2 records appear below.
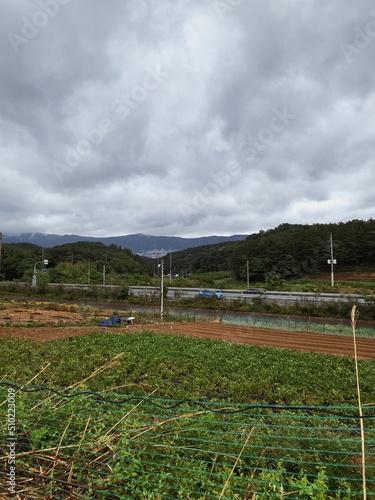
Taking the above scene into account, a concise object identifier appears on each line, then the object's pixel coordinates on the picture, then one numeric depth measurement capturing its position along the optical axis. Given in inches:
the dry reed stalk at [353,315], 82.4
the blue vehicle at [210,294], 1191.9
